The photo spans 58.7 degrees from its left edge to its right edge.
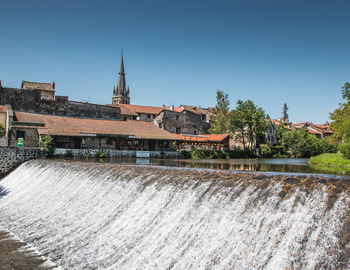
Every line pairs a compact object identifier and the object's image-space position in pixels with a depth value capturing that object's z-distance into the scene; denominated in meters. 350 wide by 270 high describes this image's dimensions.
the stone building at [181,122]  56.18
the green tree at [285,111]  112.57
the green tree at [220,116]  61.22
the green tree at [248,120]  52.38
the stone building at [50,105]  41.19
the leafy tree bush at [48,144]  31.25
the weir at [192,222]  6.31
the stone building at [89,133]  34.34
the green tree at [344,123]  31.72
